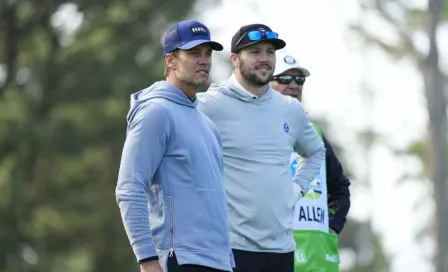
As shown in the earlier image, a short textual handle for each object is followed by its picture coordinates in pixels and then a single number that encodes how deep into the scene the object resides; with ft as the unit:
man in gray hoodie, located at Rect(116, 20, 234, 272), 54.29
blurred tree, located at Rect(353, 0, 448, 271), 250.37
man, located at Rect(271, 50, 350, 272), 73.31
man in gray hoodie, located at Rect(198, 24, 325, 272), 63.98
